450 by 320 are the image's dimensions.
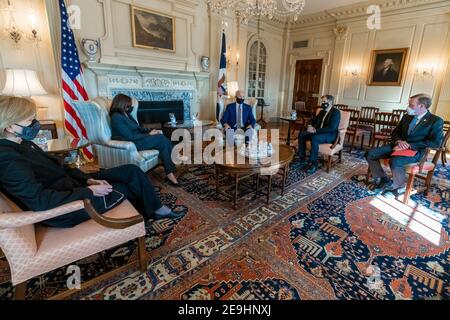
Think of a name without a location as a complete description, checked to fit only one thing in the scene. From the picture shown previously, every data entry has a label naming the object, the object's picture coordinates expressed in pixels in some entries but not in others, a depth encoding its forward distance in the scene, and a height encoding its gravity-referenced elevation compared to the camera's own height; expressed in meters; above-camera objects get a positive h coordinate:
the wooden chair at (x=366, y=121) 5.03 -0.41
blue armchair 2.75 -0.57
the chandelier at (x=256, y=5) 3.64 +1.47
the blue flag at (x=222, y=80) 5.76 +0.43
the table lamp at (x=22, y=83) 3.21 +0.12
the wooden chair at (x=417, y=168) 2.65 -0.73
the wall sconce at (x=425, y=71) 5.21 +0.72
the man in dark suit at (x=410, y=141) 2.75 -0.46
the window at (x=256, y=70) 7.20 +0.90
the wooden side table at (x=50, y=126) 3.68 -0.51
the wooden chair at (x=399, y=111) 5.17 -0.19
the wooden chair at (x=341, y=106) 6.11 -0.13
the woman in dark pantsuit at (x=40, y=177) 1.16 -0.50
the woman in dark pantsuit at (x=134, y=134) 2.82 -0.49
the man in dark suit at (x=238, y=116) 4.20 -0.32
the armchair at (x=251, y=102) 4.55 -0.07
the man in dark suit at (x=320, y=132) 3.64 -0.50
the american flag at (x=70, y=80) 3.56 +0.21
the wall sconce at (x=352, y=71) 6.33 +0.81
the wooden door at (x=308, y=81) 7.35 +0.60
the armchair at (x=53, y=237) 1.10 -0.78
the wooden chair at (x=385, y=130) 4.64 -0.56
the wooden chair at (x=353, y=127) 4.94 -0.56
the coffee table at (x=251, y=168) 2.32 -0.69
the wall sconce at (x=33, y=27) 3.50 +0.96
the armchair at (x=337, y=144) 3.54 -0.66
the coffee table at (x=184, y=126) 3.92 -0.49
